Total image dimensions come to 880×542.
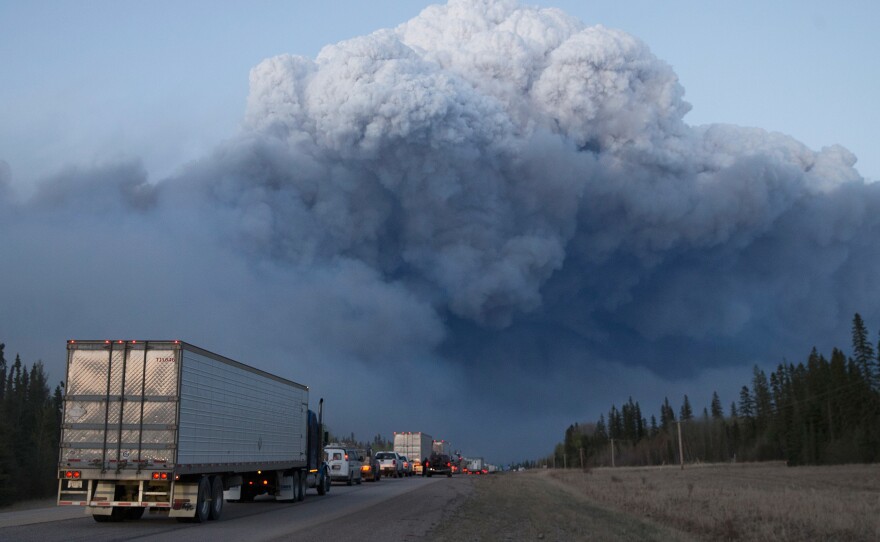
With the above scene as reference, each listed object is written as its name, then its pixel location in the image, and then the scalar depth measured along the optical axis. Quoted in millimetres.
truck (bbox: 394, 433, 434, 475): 74188
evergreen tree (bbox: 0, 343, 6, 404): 104950
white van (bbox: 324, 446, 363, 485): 45969
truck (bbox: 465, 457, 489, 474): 101675
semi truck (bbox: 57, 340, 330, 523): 19781
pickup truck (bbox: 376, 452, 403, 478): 62406
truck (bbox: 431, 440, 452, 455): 83375
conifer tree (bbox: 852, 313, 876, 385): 101500
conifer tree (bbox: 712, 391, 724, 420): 164175
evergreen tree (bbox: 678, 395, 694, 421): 184375
